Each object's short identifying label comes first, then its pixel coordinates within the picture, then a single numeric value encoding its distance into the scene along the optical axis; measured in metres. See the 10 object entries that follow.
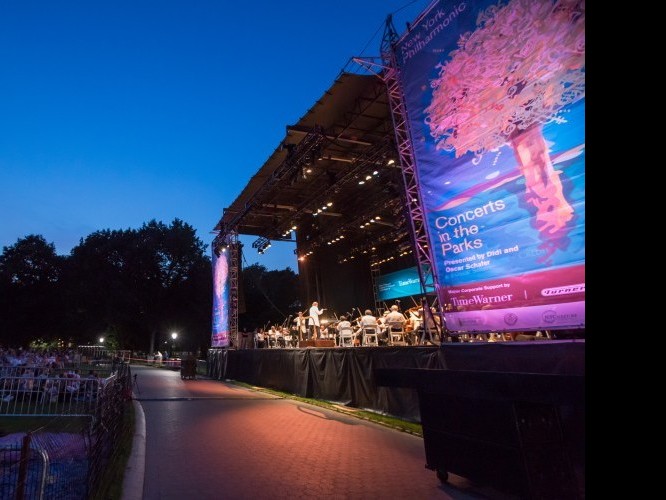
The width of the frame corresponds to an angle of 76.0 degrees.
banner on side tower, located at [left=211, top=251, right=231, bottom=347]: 23.12
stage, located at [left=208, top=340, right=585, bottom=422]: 6.32
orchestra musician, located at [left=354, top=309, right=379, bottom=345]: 15.43
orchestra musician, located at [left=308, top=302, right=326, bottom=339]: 17.70
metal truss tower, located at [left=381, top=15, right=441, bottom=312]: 8.90
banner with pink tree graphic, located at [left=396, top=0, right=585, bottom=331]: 6.39
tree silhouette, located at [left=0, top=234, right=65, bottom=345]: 48.28
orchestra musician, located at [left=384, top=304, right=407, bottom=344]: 15.14
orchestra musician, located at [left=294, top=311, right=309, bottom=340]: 19.39
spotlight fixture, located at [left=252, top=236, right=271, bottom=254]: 26.22
